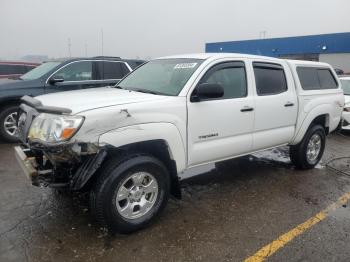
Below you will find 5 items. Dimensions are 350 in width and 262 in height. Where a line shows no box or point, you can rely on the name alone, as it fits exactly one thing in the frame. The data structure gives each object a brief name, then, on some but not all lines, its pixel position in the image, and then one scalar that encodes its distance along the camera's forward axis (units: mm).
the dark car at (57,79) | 7086
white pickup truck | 3223
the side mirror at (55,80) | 7133
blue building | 28784
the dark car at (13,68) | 12812
